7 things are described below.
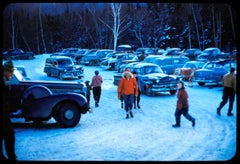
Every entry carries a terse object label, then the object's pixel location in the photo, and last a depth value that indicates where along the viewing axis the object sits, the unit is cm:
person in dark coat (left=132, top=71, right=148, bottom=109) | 1140
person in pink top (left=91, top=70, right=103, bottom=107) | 1032
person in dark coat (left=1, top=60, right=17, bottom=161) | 455
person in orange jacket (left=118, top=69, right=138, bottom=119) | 873
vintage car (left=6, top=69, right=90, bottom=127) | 702
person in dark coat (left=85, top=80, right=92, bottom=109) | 954
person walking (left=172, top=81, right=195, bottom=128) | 689
